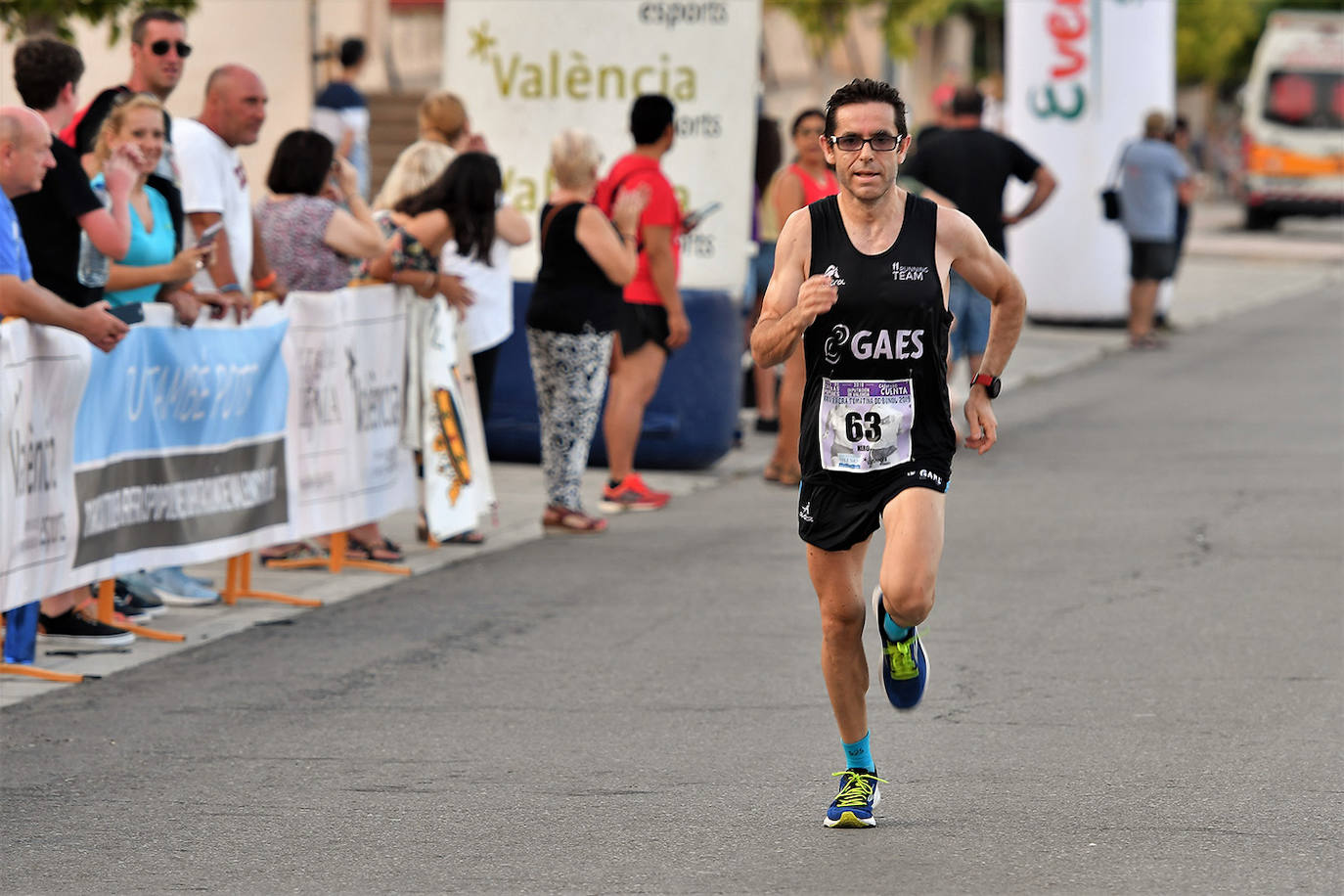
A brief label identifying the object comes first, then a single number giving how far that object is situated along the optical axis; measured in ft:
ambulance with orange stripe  254.47
